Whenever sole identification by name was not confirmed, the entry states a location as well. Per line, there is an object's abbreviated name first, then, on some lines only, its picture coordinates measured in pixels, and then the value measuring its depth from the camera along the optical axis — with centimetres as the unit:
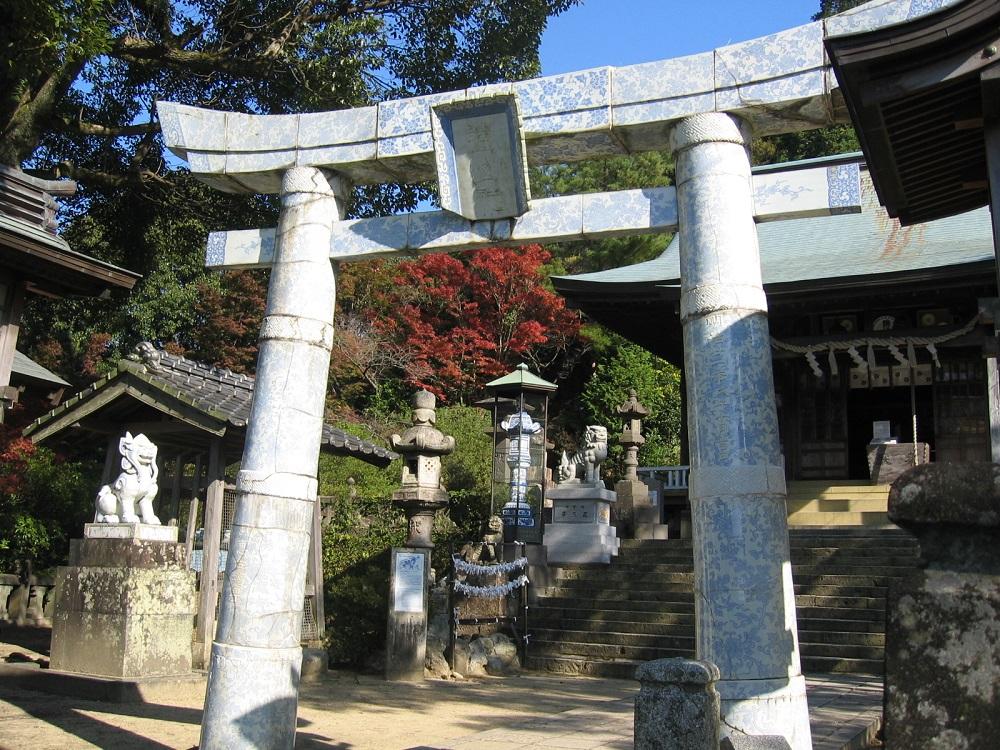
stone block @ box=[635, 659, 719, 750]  362
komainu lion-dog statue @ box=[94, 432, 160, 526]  985
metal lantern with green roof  1539
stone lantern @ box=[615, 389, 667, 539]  1622
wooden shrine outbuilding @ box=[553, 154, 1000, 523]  1591
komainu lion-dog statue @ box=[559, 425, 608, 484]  1522
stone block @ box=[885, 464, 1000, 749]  203
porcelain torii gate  536
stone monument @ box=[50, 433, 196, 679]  909
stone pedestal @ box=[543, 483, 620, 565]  1473
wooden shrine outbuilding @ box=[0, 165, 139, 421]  959
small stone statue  1366
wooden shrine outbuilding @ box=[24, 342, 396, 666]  1121
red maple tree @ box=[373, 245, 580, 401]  2697
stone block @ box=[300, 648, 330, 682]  1102
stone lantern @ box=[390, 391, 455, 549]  1210
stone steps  1172
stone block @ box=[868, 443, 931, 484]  1630
